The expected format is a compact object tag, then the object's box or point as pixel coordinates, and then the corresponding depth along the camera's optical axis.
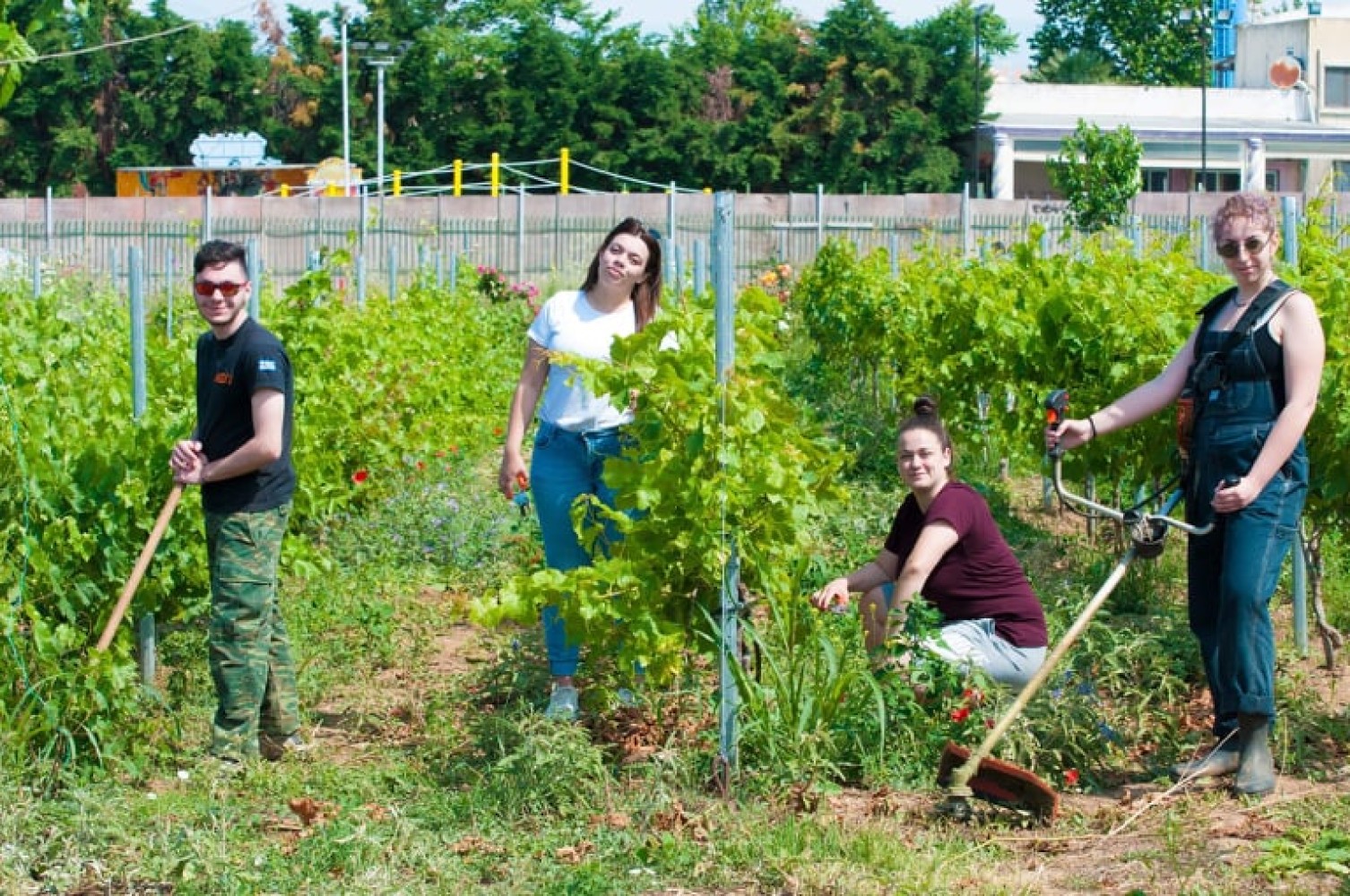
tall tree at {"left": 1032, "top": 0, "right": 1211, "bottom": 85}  62.91
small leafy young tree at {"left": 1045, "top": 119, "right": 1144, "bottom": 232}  28.92
